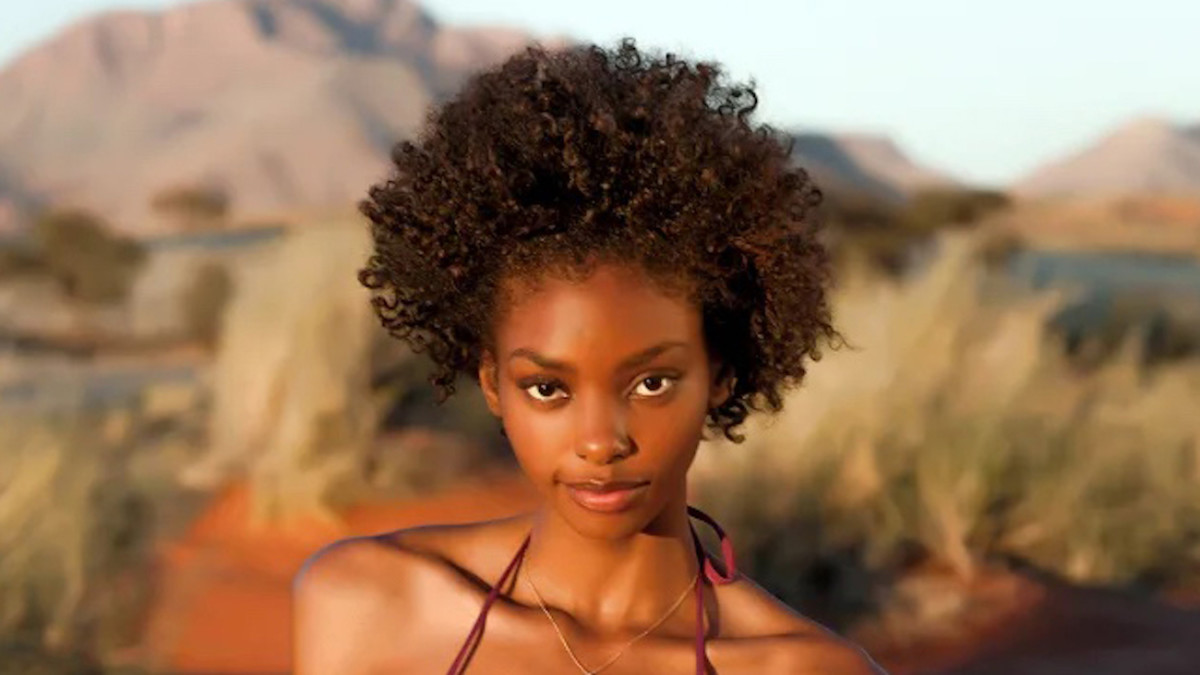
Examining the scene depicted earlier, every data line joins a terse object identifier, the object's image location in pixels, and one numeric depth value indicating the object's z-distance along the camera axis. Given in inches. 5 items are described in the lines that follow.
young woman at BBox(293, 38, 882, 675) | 84.5
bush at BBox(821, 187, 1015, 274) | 893.8
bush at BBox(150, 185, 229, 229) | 1562.5
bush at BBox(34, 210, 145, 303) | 922.1
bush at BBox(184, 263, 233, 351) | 822.5
